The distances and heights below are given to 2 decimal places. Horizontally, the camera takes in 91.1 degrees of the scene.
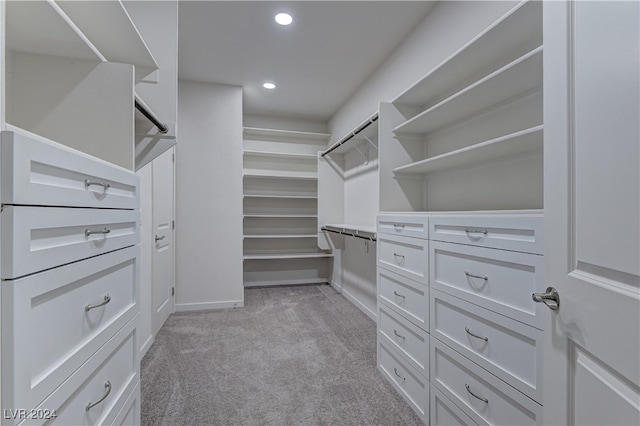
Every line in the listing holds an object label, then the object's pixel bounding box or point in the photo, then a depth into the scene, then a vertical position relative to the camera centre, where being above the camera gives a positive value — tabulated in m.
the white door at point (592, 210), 0.52 +0.01
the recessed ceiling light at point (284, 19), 2.41 +1.53
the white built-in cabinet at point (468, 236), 1.17 -0.11
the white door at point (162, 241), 2.76 -0.26
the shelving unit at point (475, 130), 1.43 +0.52
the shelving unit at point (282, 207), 4.52 +0.09
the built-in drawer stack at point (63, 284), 0.60 -0.18
